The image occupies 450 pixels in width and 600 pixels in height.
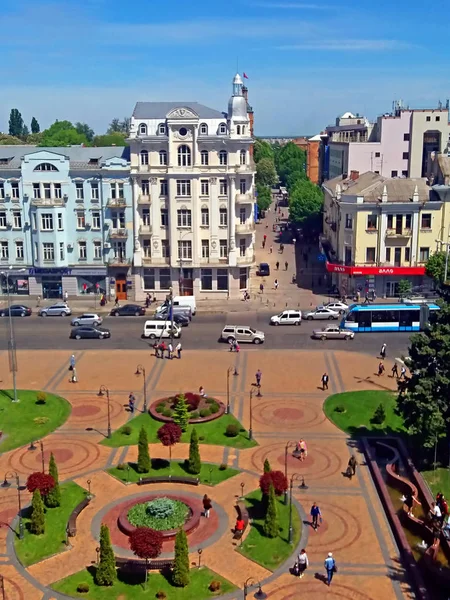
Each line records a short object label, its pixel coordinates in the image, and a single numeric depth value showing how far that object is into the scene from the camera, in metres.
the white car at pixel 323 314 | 71.12
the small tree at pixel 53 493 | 34.62
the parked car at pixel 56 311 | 74.12
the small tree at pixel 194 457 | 38.00
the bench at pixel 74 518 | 32.36
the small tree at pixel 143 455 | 38.06
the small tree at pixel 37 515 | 32.41
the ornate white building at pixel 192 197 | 77.06
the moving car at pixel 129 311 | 74.06
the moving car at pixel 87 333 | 65.19
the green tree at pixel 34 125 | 182.88
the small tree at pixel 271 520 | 32.00
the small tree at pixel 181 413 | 41.62
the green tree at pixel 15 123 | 173.25
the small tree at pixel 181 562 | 27.89
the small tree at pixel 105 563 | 27.84
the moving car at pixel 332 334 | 64.81
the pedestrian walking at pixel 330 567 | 28.73
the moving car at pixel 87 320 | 68.56
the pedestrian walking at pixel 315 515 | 33.14
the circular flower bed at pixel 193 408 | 45.66
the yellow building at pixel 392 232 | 77.00
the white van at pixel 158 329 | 64.56
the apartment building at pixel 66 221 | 78.56
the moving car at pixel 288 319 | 69.56
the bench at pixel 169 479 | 37.31
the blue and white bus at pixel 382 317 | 66.81
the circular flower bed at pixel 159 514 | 32.81
